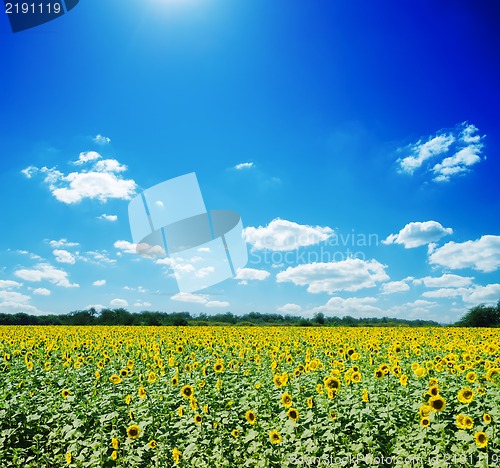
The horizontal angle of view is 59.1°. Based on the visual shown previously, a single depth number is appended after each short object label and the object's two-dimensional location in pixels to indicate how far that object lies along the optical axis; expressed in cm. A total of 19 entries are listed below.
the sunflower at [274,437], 576
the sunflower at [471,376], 763
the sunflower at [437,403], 594
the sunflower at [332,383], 655
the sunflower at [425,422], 602
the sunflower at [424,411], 622
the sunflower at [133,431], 633
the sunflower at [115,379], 846
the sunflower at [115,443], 611
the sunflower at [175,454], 600
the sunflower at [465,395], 619
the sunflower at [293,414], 625
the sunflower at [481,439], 527
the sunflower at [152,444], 614
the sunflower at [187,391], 731
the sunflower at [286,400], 653
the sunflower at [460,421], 575
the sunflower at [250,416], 619
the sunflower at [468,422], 571
